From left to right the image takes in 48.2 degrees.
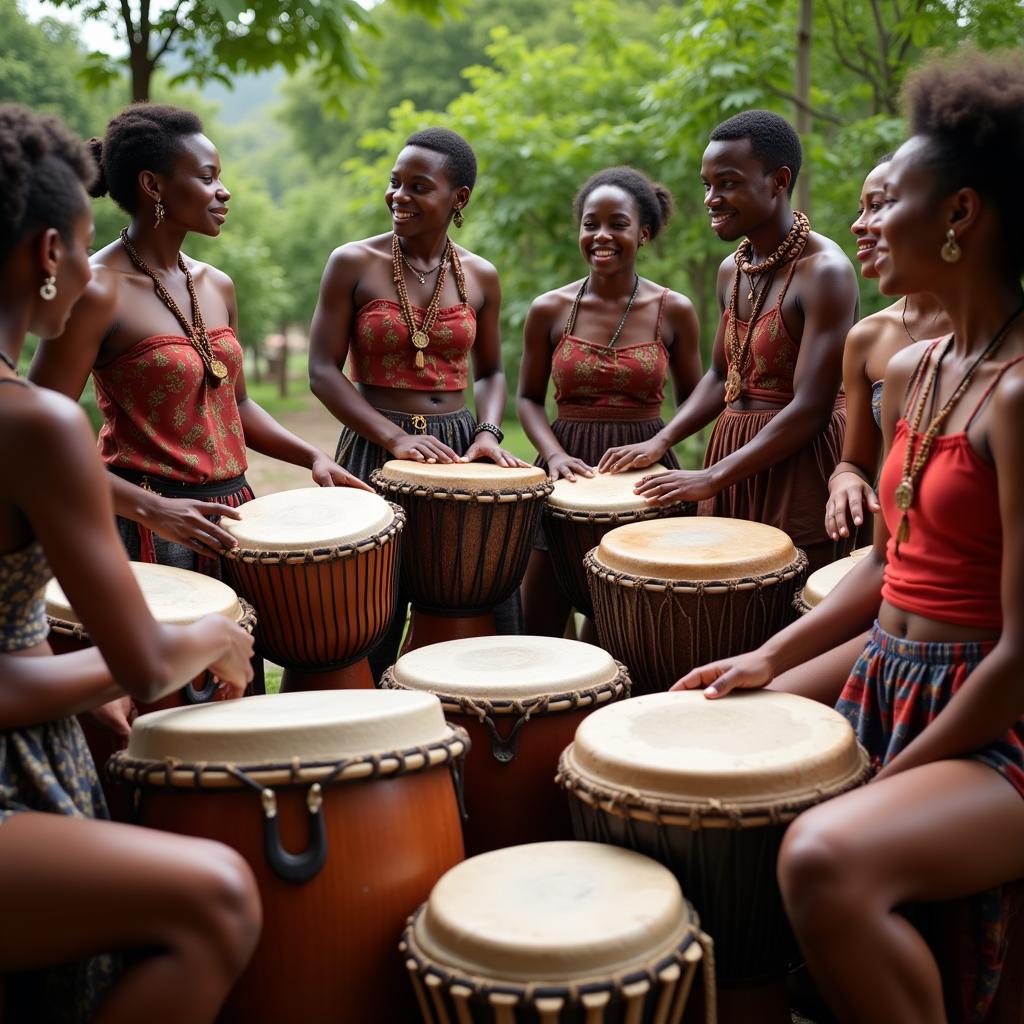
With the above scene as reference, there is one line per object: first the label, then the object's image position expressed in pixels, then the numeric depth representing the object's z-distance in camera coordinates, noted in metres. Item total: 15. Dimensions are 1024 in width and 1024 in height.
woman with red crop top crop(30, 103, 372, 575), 3.48
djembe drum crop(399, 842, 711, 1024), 2.02
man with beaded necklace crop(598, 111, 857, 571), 4.01
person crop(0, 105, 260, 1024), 1.97
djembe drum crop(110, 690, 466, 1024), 2.31
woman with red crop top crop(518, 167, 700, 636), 4.73
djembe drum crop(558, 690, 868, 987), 2.31
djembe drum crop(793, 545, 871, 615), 3.31
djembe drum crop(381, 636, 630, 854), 2.91
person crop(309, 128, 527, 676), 4.43
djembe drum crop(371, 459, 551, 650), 4.02
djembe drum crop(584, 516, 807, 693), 3.51
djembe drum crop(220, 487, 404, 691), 3.51
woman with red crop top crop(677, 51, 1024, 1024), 2.11
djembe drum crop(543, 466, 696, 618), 4.14
